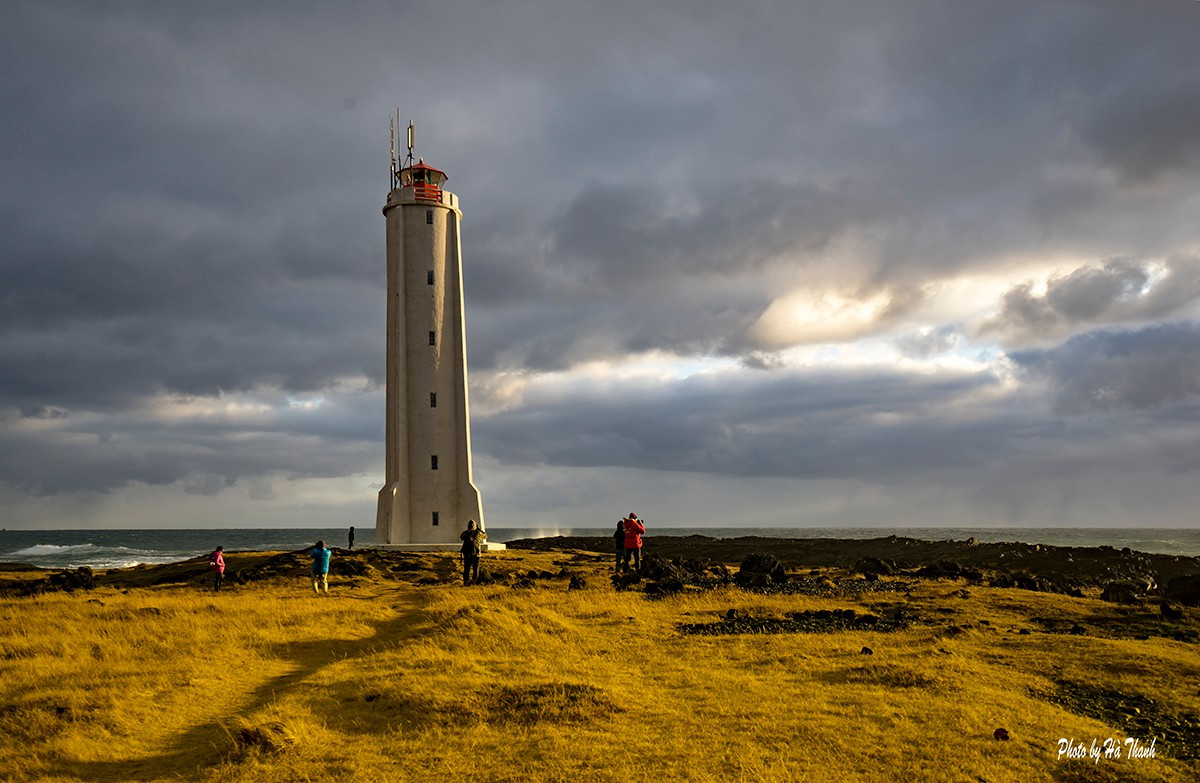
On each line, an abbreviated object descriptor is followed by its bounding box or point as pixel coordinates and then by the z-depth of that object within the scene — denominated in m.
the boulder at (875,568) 37.00
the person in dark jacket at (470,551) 29.55
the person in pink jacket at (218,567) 30.53
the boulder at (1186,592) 24.48
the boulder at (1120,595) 25.11
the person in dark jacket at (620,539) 32.69
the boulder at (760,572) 30.61
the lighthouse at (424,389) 41.09
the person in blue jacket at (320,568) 27.97
